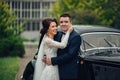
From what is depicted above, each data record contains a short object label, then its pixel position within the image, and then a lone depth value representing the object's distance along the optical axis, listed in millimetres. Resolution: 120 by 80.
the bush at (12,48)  19750
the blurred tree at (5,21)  19294
